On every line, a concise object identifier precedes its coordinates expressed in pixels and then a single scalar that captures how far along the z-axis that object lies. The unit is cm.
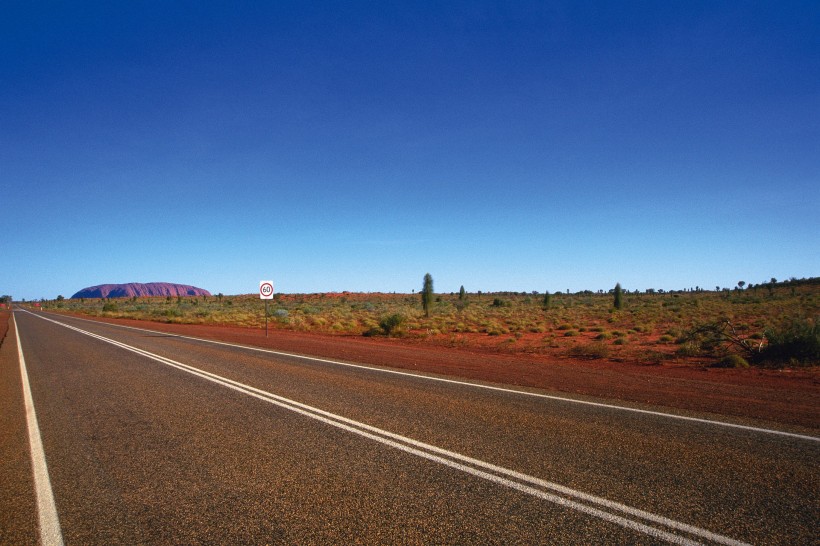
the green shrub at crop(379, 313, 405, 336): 2330
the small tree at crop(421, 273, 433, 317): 4282
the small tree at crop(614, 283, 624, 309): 4375
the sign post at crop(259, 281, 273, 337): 2279
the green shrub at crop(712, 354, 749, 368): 1225
